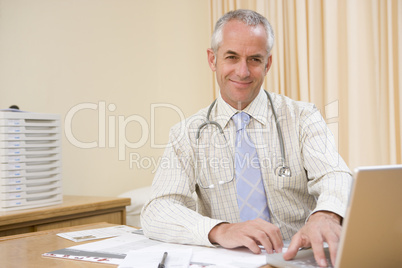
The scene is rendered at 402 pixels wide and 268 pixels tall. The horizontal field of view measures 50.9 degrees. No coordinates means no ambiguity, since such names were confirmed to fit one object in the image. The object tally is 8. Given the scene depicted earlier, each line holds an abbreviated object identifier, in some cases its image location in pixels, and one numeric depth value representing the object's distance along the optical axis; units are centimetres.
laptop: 67
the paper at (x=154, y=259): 94
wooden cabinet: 173
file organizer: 183
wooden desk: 101
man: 146
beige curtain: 216
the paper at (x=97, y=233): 128
